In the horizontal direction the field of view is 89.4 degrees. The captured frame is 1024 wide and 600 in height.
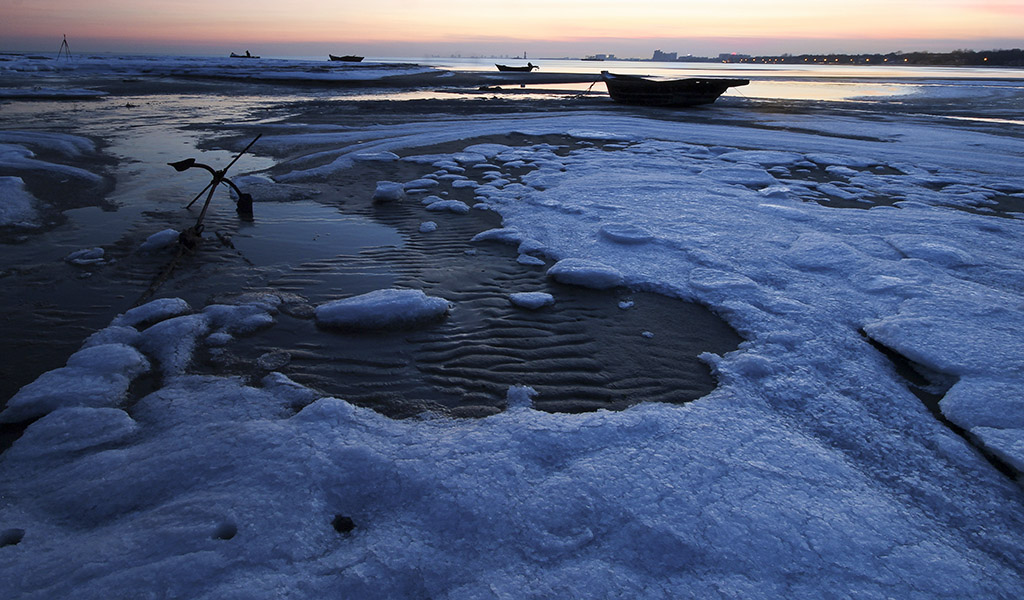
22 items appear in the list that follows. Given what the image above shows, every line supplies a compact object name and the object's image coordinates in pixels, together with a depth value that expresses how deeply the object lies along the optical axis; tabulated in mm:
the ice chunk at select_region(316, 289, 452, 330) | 3248
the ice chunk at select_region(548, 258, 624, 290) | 3852
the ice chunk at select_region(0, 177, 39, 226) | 4816
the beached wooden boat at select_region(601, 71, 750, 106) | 17844
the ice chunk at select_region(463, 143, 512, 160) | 8805
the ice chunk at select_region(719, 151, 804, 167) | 8375
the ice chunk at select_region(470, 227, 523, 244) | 4789
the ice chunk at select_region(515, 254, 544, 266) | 4297
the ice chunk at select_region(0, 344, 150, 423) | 2375
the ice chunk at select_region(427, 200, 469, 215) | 5668
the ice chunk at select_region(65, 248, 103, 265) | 4023
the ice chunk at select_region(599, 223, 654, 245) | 4609
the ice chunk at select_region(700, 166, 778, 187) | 7016
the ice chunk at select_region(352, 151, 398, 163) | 8172
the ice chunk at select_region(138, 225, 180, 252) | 4266
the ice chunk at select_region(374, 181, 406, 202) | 5930
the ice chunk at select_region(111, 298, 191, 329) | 3159
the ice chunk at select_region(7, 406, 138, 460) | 2115
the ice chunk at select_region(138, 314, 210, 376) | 2766
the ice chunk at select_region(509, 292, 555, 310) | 3543
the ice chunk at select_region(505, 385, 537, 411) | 2533
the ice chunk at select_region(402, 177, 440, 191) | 6651
